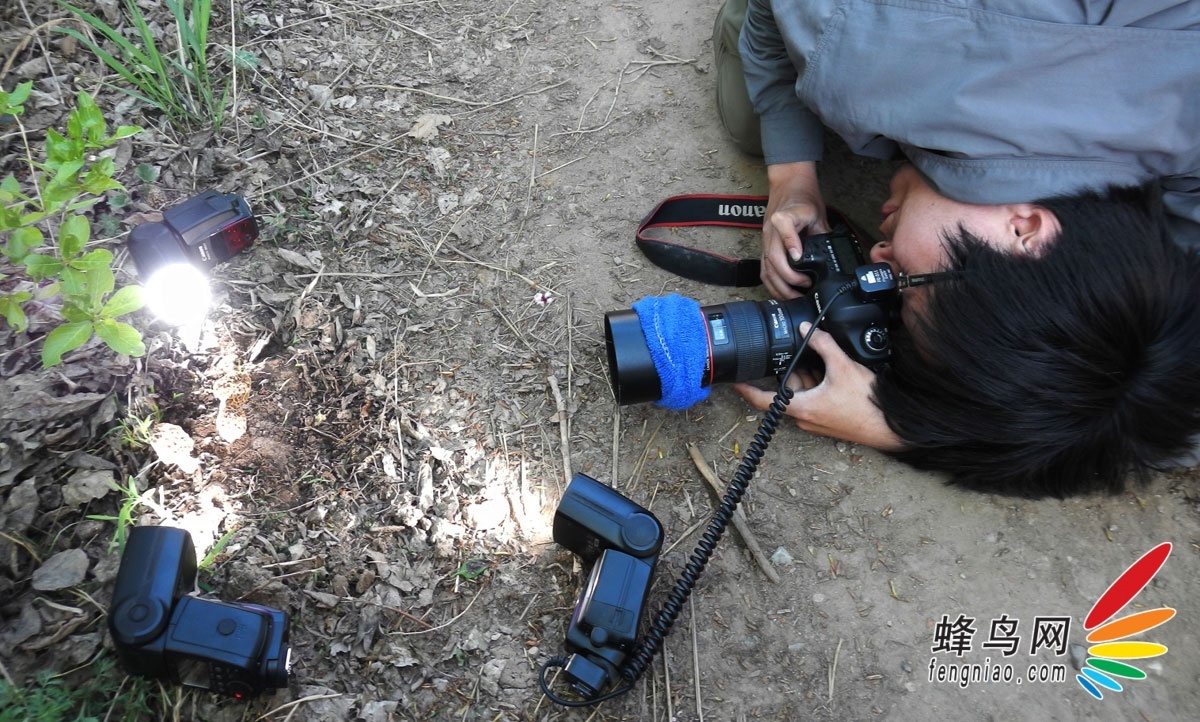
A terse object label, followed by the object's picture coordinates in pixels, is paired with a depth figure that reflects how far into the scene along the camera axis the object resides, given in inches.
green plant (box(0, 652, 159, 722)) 54.6
